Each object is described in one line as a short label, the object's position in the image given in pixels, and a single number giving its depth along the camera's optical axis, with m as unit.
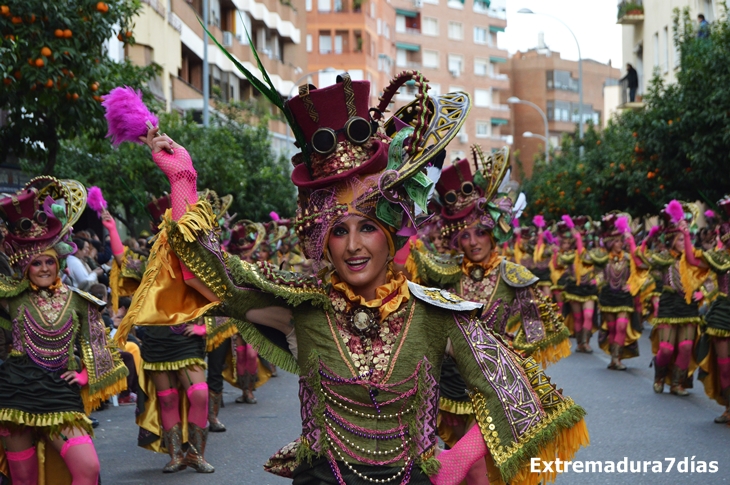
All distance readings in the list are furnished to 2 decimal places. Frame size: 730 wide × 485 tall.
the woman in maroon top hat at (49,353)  7.20
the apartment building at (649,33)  37.84
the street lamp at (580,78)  40.88
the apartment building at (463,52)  91.94
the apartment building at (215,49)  32.28
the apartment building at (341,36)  76.62
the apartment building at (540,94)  102.00
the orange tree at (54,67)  10.85
